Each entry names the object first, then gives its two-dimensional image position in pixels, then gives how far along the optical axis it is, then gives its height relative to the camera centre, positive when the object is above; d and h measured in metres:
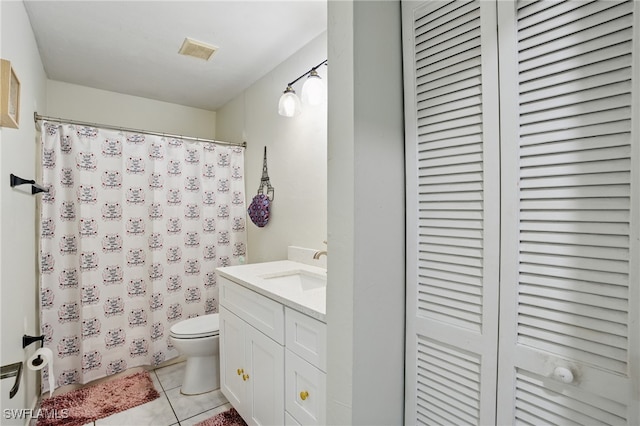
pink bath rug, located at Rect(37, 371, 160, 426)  1.85 -1.26
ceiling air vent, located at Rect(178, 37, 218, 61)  2.09 +1.11
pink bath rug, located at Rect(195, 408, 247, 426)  1.81 -1.26
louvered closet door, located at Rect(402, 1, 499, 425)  0.80 -0.01
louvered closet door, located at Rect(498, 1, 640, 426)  0.63 -0.02
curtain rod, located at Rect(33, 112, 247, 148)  2.02 +0.58
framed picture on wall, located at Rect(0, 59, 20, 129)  1.17 +0.44
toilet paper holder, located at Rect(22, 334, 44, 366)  1.64 -0.70
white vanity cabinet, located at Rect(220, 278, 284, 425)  1.44 -0.77
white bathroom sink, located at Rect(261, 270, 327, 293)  1.85 -0.45
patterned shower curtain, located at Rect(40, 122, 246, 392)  2.11 -0.26
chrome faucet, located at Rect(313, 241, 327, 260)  1.93 -0.29
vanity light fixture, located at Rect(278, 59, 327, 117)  1.85 +0.68
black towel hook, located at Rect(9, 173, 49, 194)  1.50 +0.13
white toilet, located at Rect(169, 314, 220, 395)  2.06 -0.99
